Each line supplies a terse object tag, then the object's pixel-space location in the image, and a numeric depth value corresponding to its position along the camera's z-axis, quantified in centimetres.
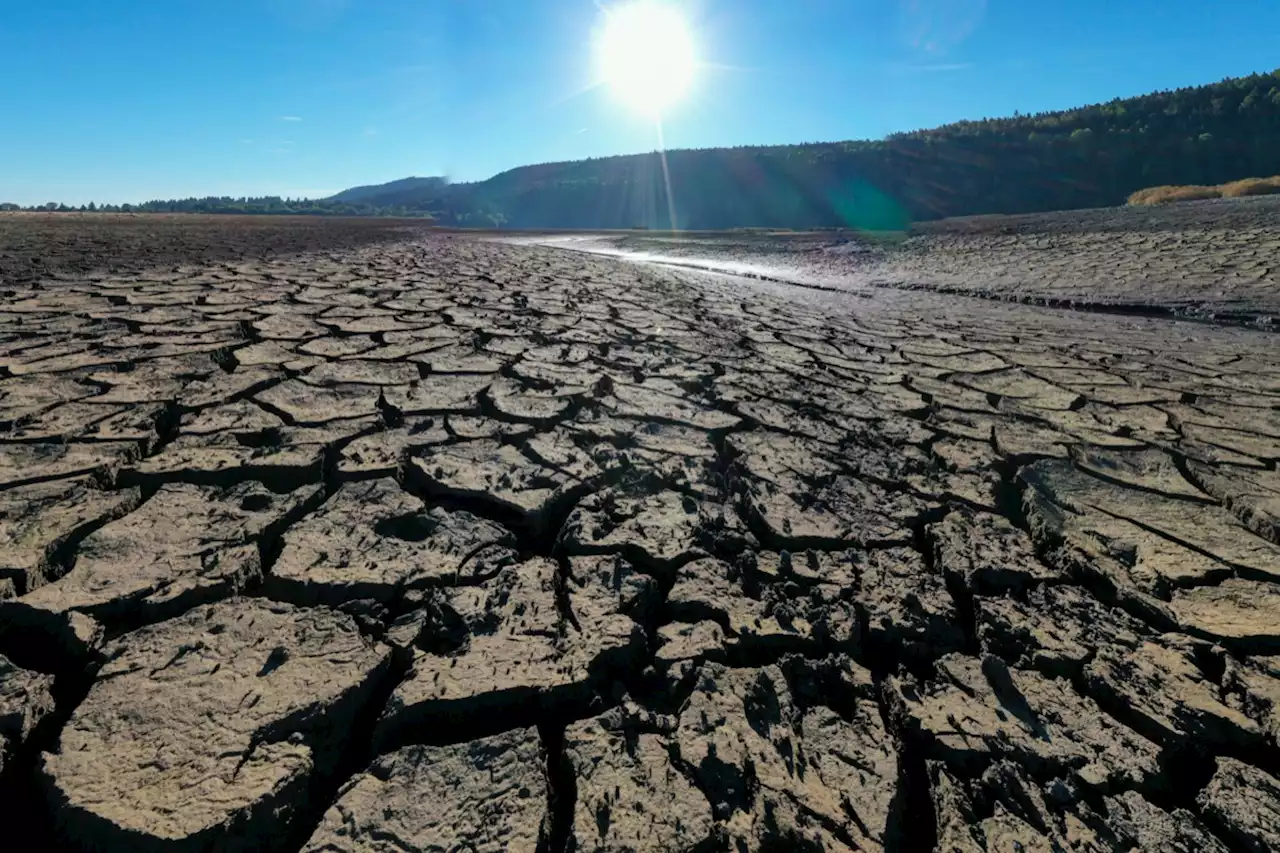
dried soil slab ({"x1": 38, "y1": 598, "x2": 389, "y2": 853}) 73
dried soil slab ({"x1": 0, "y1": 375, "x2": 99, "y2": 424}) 178
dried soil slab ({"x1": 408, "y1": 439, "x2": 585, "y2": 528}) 148
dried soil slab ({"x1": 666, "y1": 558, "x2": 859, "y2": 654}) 109
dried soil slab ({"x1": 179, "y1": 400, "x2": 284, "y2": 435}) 174
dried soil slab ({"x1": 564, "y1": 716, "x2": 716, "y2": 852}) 75
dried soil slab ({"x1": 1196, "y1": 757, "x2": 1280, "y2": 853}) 78
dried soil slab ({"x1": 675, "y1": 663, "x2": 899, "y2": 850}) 78
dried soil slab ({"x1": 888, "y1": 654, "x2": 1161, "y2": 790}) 87
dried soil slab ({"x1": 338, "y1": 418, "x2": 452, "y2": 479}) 159
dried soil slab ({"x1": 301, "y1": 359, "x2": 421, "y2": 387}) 225
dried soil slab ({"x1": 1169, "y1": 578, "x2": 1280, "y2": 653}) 112
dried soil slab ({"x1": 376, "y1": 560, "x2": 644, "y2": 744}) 91
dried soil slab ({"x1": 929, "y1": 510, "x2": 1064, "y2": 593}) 128
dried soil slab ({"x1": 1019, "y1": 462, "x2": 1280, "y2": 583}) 136
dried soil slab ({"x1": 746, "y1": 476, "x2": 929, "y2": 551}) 141
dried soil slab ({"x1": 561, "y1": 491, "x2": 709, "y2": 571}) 132
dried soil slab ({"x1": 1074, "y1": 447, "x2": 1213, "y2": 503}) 171
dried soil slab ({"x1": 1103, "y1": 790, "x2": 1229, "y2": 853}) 76
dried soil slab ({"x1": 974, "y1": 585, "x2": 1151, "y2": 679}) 106
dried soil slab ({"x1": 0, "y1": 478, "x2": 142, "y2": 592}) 112
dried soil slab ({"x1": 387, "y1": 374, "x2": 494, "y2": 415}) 203
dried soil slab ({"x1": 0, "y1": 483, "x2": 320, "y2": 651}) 103
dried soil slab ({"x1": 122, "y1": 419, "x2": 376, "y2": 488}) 149
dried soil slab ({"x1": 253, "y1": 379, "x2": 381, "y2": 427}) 190
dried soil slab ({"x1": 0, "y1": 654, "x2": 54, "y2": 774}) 80
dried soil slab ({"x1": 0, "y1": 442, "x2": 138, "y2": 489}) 143
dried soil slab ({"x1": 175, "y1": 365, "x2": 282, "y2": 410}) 194
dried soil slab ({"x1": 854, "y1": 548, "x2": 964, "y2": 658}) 110
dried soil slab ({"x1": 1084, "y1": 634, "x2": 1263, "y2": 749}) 92
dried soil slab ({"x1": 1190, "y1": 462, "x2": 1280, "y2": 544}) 153
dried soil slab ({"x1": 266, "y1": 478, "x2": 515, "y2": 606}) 115
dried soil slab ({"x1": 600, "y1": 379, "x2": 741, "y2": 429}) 207
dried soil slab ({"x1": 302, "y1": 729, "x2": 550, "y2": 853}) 74
